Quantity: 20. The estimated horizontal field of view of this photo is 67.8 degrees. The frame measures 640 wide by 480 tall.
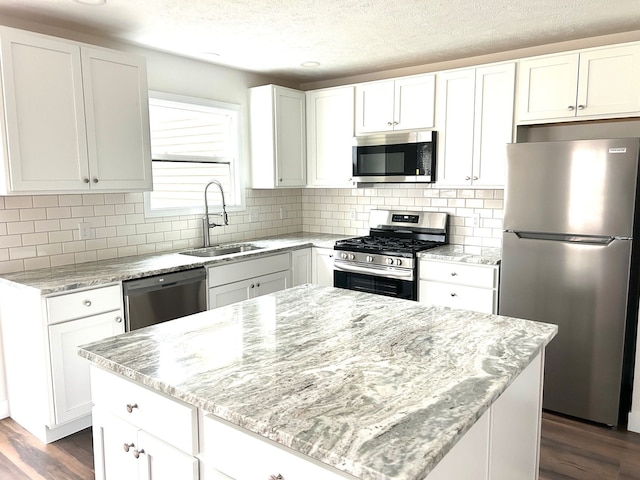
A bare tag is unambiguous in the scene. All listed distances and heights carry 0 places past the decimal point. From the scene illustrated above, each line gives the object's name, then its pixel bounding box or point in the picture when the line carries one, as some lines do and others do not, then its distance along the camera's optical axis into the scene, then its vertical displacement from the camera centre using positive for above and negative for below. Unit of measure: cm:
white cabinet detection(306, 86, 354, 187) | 432 +45
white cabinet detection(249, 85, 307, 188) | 433 +46
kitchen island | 109 -56
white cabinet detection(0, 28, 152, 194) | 269 +42
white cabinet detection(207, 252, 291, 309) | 351 -74
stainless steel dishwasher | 300 -74
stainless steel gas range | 372 -54
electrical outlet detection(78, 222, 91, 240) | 332 -31
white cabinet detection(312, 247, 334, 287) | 423 -73
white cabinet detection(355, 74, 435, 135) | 383 +67
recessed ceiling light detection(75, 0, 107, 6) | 260 +101
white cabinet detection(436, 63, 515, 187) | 347 +45
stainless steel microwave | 385 +22
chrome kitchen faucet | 401 -29
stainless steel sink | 388 -54
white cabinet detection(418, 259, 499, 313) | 335 -74
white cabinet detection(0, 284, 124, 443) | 268 -93
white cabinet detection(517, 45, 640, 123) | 298 +65
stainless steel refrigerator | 274 -47
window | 381 +28
